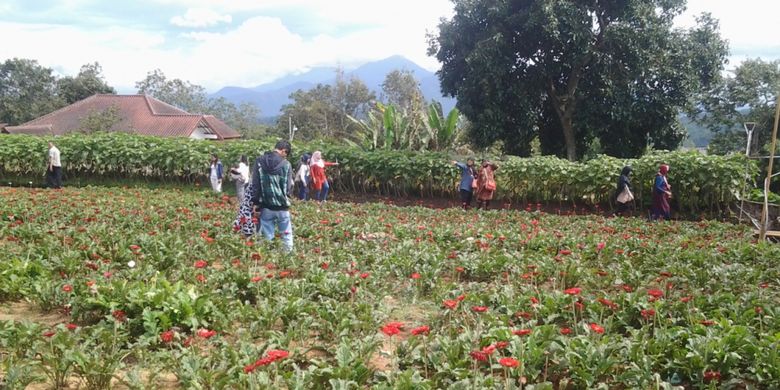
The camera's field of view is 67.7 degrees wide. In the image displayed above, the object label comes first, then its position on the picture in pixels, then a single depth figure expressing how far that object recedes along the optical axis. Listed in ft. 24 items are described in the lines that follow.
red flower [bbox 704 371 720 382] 11.48
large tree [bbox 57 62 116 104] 174.98
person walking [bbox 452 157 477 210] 48.79
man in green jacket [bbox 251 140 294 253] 24.79
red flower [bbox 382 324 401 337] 11.00
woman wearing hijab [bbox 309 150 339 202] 51.34
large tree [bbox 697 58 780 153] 110.83
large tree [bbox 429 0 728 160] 63.77
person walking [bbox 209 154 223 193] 57.62
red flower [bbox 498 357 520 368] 9.55
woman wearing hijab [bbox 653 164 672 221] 43.11
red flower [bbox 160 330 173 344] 11.78
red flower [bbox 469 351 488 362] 10.18
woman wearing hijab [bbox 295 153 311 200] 51.78
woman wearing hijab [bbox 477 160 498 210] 48.78
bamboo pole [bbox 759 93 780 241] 28.27
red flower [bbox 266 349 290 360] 9.95
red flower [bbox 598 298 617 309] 14.12
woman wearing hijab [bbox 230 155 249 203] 45.18
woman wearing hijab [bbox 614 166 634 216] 45.03
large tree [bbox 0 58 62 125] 181.06
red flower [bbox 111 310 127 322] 13.79
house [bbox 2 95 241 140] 142.51
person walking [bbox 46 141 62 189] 59.31
